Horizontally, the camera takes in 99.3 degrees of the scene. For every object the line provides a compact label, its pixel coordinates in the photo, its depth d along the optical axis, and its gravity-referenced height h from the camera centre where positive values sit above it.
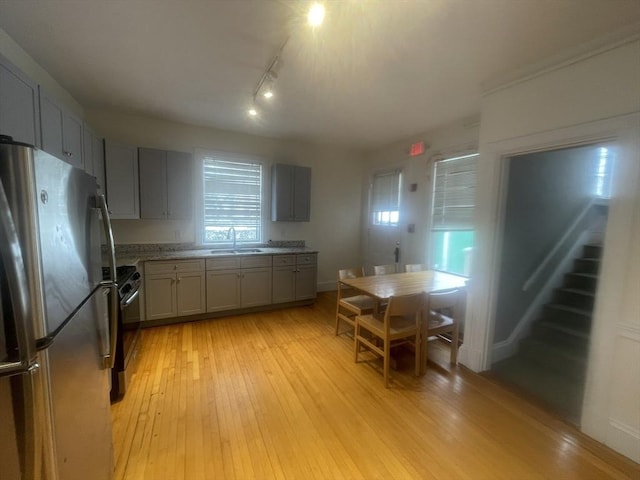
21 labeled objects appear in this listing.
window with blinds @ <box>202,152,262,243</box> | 4.10 +0.31
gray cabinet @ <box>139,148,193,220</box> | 3.47 +0.42
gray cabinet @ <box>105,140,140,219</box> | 3.22 +0.42
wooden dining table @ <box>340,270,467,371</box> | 2.61 -0.65
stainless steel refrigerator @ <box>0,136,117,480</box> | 0.71 -0.33
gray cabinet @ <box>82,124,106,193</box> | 2.71 +0.64
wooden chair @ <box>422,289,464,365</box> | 2.55 -0.96
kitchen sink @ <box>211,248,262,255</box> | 3.84 -0.50
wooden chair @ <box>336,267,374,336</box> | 3.04 -0.94
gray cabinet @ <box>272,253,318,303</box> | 4.07 -0.88
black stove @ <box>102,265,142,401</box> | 2.13 -1.06
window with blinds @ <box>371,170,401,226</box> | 4.51 +0.43
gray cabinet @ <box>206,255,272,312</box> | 3.67 -0.90
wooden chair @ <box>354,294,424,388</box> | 2.32 -0.96
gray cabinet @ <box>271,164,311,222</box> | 4.33 +0.43
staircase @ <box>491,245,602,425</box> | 2.42 -1.30
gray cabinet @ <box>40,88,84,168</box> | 2.00 +0.67
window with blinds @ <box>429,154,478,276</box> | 3.38 +0.14
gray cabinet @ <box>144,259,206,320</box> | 3.31 -0.91
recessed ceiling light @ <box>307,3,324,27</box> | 1.55 +1.20
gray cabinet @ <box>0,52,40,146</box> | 1.57 +0.66
